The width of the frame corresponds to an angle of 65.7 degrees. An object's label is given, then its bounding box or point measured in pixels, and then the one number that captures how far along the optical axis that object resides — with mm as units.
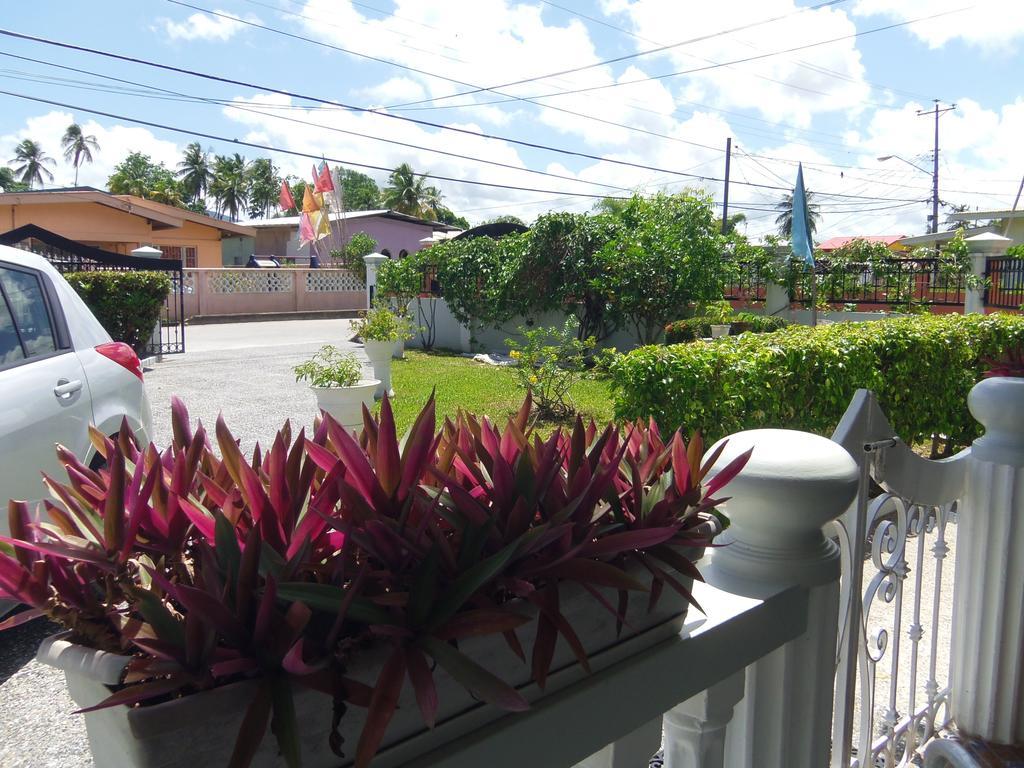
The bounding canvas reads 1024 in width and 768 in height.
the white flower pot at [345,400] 6910
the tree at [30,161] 70062
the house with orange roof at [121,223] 22250
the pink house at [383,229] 34750
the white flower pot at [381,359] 9852
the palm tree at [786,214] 51000
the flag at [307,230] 30748
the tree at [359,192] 68219
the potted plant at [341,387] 6930
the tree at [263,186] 66938
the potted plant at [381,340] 9867
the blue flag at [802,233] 11422
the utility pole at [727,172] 34938
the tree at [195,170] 65312
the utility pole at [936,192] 42062
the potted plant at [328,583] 654
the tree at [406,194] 54250
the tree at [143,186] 40512
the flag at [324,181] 30219
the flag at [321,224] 30812
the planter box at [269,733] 628
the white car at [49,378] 3164
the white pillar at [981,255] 12250
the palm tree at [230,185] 64562
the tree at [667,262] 13102
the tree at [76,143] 67375
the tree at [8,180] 68562
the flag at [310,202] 29819
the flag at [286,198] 34531
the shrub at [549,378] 8633
